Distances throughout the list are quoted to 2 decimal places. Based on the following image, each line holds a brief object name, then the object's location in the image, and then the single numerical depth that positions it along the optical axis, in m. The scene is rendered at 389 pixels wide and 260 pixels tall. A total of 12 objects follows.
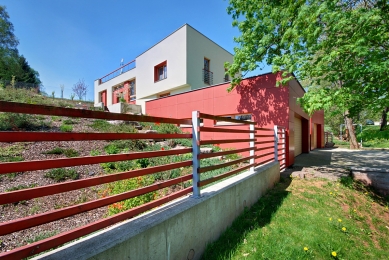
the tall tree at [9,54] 23.45
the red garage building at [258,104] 7.41
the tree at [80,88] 24.83
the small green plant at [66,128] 7.21
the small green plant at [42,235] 2.69
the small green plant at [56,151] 5.34
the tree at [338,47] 3.83
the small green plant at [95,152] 5.67
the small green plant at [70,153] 5.31
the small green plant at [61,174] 4.30
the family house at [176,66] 13.24
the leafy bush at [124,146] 5.97
